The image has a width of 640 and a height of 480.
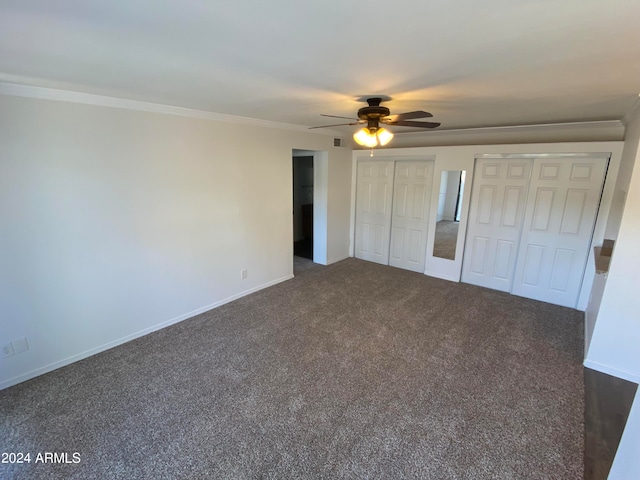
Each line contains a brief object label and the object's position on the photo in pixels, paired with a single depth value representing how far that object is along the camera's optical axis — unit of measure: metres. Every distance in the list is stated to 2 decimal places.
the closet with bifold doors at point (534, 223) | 3.74
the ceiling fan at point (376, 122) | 2.59
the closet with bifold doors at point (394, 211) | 5.05
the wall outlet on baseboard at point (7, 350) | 2.42
